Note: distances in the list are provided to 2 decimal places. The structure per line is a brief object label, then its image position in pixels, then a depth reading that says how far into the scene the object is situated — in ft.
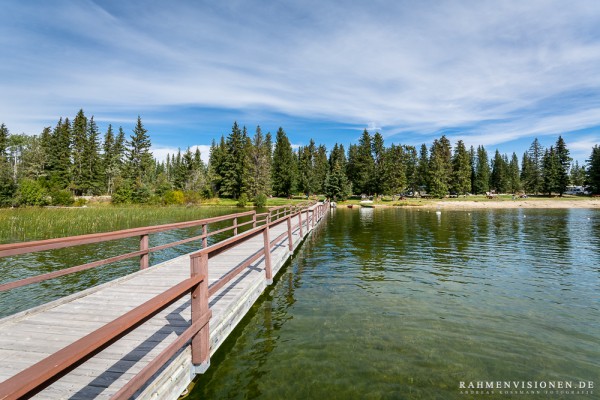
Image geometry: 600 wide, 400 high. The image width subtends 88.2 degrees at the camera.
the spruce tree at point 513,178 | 335.06
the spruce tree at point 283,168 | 278.05
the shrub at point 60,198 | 171.73
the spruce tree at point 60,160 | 212.21
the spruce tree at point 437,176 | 266.16
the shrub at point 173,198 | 190.70
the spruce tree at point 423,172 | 292.18
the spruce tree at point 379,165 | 261.26
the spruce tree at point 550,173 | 273.66
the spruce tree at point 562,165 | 272.72
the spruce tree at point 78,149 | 221.87
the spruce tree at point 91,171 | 223.30
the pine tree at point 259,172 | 232.32
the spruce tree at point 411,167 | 309.83
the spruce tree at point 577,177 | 355.21
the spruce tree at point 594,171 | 258.37
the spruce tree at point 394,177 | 256.73
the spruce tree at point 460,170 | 279.28
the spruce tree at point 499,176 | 337.31
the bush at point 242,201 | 208.13
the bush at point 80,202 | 175.96
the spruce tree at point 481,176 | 319.90
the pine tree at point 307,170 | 287.69
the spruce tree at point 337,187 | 251.39
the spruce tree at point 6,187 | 147.13
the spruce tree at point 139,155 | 235.81
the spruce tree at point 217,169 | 246.94
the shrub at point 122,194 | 190.08
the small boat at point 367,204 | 220.41
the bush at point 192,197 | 199.93
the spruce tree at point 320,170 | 293.84
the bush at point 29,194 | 153.79
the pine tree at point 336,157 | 304.91
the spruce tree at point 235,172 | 238.89
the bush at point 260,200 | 214.01
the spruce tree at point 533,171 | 300.40
